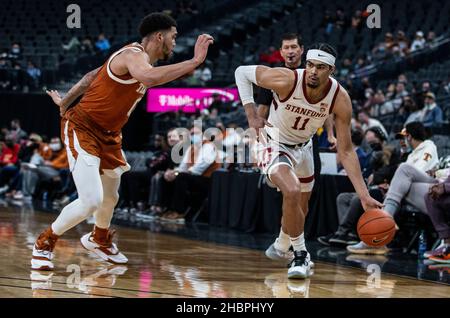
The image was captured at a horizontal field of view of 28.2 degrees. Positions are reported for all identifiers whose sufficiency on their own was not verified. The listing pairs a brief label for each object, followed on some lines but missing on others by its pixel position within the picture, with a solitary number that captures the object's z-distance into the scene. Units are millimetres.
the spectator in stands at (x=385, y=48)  19828
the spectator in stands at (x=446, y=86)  15741
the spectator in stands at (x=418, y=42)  20000
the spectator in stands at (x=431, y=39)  19366
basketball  6629
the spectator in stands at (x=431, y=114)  13438
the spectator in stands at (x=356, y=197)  9617
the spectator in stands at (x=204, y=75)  22327
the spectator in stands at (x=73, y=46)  24984
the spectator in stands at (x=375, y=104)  15969
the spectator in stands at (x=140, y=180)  13875
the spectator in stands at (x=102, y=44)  24391
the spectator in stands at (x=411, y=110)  13383
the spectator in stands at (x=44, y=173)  17109
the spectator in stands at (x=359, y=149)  10562
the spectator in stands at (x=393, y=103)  15766
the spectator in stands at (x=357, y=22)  22922
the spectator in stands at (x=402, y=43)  19516
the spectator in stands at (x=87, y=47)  24516
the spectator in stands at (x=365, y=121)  13045
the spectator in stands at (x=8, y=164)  18000
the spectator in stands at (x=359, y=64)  19625
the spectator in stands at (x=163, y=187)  13398
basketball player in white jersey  6734
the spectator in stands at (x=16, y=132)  19703
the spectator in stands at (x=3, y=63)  23438
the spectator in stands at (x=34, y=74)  23328
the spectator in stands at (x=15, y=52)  23703
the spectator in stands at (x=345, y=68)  19500
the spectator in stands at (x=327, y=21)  23794
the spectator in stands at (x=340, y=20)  23562
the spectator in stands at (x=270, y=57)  20181
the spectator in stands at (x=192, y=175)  12883
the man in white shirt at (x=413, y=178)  8961
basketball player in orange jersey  6621
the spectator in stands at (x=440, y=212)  8398
